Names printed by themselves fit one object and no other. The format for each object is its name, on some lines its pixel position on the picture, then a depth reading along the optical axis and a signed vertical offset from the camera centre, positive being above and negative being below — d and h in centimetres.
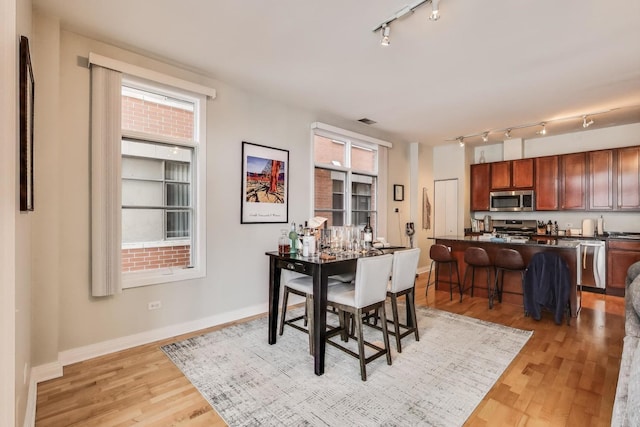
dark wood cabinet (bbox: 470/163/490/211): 633 +60
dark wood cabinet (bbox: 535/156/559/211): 548 +58
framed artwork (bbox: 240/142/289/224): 373 +38
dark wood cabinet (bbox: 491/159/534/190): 574 +78
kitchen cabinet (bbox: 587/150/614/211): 498 +58
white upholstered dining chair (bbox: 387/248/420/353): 279 -63
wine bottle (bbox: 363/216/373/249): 342 -24
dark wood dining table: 240 -50
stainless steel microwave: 576 +28
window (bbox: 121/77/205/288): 299 +31
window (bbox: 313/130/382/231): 472 +58
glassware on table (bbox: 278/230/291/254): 300 -29
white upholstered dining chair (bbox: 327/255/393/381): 237 -66
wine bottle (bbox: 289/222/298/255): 303 -25
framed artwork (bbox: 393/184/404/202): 591 +44
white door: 659 +17
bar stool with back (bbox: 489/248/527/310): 397 -61
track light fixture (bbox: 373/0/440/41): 205 +145
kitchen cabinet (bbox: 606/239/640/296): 452 -67
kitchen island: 380 -52
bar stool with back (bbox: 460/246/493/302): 421 -60
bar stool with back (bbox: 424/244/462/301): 458 -63
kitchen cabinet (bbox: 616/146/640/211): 477 +57
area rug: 196 -124
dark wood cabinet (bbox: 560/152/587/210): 521 +59
